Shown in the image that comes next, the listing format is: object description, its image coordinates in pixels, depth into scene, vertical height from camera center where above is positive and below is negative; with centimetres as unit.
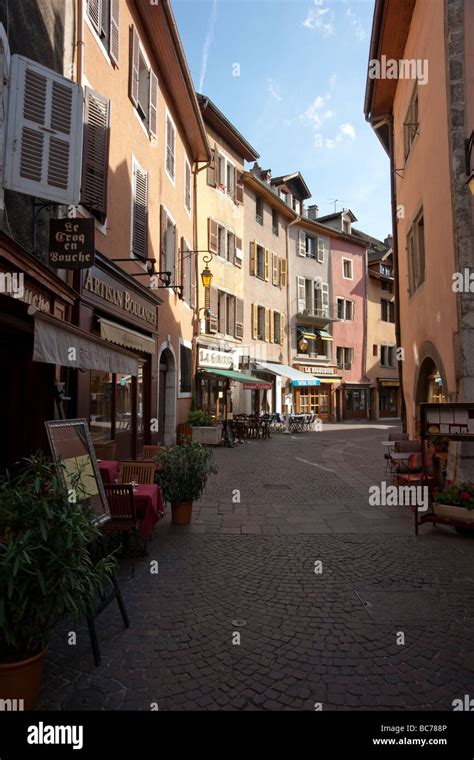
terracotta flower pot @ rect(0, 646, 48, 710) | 247 -156
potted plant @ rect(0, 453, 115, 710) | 243 -100
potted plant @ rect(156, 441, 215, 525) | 622 -110
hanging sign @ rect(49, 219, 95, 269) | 612 +206
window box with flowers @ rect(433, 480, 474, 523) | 590 -141
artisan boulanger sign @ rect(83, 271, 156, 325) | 769 +196
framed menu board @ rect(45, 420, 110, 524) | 368 -55
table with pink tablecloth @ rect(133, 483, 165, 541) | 495 -122
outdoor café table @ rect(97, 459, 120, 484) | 571 -96
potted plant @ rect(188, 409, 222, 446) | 1502 -106
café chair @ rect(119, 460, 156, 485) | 629 -105
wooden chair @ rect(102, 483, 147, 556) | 480 -121
